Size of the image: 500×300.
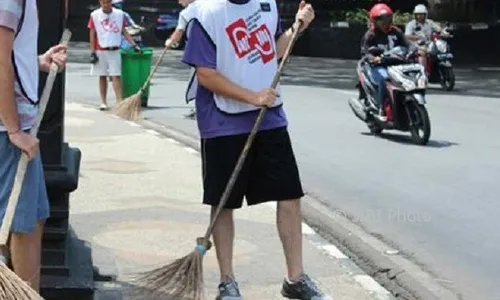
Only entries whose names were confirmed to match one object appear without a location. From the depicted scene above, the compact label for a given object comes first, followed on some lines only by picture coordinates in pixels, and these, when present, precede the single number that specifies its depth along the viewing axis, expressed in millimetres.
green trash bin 16734
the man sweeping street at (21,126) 4164
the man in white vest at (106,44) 15977
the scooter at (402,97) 12805
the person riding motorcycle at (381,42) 13203
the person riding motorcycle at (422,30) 20469
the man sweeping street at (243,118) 5609
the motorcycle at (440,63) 20578
